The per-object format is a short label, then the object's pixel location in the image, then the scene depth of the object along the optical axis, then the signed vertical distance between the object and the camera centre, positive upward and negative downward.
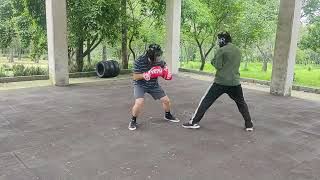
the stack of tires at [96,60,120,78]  10.99 -0.65
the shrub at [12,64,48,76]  10.60 -0.74
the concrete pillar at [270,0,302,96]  8.02 +0.15
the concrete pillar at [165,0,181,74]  11.55 +0.62
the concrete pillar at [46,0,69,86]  8.94 +0.22
